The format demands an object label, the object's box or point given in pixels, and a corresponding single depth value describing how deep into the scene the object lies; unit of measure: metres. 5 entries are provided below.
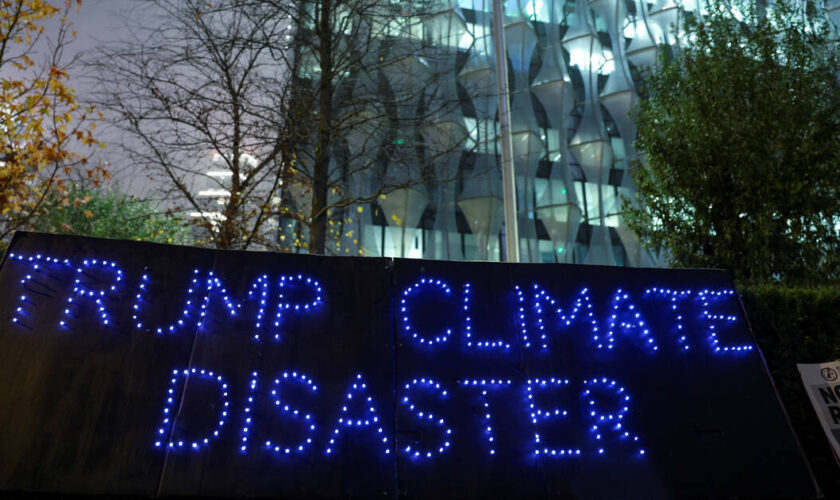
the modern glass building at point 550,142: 27.48
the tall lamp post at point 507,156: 11.27
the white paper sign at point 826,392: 5.65
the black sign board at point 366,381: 4.71
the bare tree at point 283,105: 10.02
